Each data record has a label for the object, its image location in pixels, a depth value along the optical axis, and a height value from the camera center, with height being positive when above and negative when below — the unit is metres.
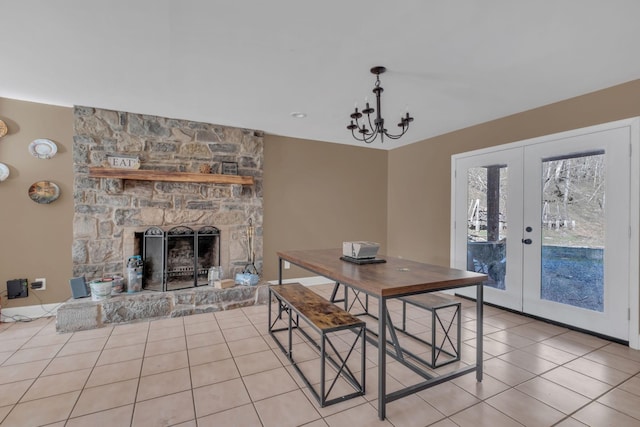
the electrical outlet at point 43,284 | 3.32 -0.82
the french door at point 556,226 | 2.79 -0.14
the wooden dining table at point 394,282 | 1.73 -0.42
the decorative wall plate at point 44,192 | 3.27 +0.20
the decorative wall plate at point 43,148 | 3.27 +0.67
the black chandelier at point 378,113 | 2.36 +0.77
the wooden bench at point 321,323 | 1.88 -0.73
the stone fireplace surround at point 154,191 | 3.45 +0.25
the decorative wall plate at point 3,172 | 3.15 +0.40
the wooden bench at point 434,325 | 2.31 -0.86
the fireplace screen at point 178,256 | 3.71 -0.58
